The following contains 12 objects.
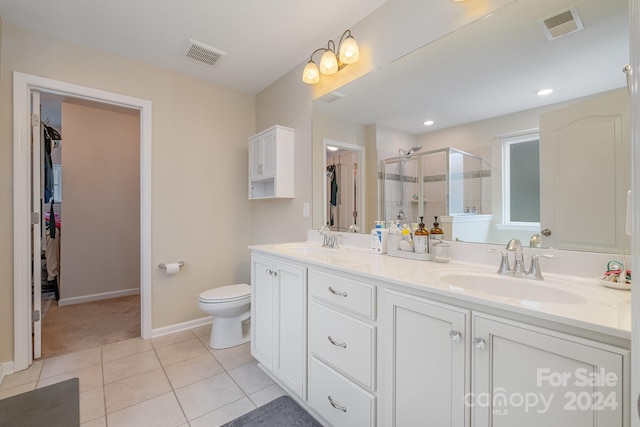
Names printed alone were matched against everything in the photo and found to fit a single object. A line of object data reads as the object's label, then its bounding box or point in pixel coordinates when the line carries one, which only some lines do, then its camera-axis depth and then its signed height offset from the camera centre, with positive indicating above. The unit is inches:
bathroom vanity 28.3 -17.4
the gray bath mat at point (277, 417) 58.6 -43.5
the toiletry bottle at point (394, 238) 67.7 -6.0
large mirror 42.4 +16.6
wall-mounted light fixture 75.8 +43.9
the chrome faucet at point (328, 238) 84.4 -7.5
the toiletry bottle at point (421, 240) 61.1 -5.9
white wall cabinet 100.0 +19.9
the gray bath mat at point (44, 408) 58.6 -42.9
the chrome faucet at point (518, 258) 46.8 -7.6
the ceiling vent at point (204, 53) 88.2 +52.4
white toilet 88.5 -31.6
